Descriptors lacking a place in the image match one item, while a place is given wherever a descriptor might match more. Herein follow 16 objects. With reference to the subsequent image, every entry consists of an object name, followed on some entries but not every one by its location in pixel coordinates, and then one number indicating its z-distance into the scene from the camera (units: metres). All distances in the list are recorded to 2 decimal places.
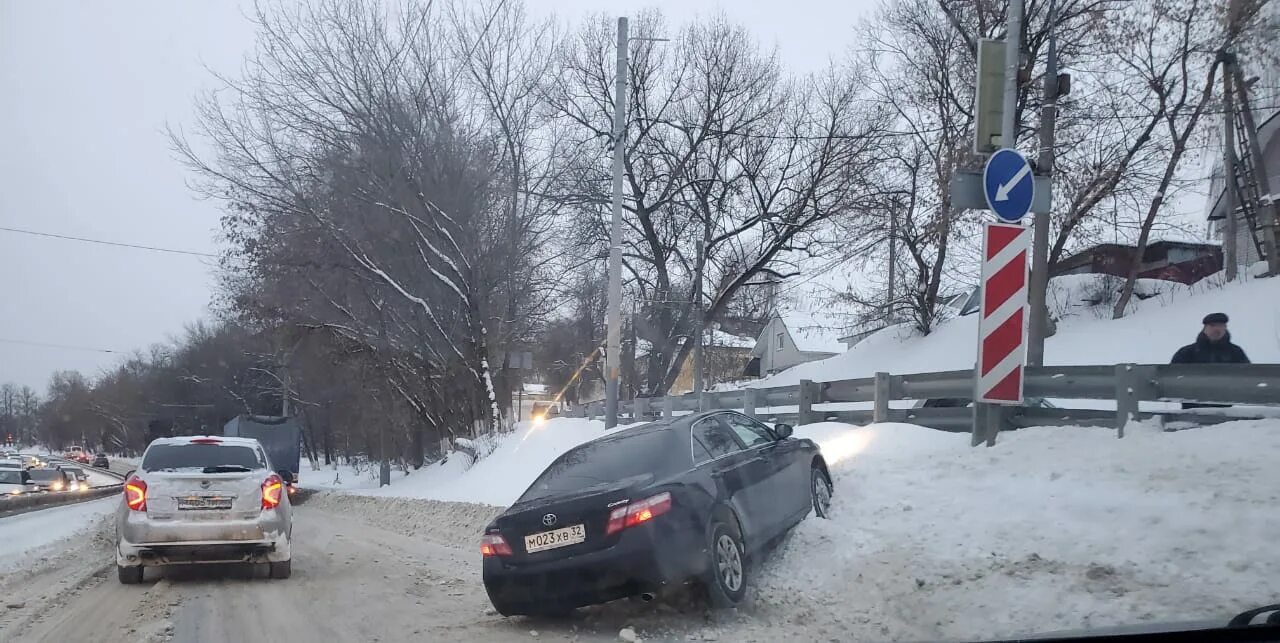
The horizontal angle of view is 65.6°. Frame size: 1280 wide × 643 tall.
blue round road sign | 9.46
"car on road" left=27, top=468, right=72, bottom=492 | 34.91
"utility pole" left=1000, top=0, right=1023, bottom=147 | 10.34
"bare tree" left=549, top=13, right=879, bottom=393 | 31.48
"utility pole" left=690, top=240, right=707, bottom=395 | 33.22
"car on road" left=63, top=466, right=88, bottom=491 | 39.49
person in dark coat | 9.67
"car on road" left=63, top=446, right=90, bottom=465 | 90.58
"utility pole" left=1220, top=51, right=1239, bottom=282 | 25.22
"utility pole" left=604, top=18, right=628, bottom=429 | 17.98
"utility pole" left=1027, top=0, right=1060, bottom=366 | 16.12
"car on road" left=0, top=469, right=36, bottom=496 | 28.20
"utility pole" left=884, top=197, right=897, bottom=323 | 29.45
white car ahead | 9.91
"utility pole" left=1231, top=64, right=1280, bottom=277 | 26.41
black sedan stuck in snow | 6.80
